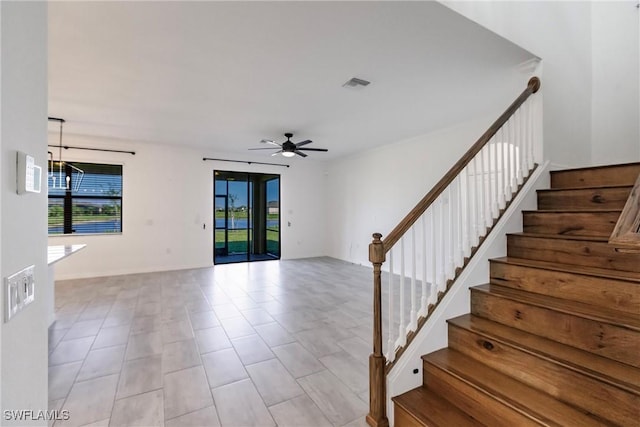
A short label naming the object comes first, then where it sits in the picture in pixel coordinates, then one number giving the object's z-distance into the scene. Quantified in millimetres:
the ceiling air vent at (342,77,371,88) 3146
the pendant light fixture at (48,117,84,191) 5058
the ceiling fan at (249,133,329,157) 4895
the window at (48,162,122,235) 5391
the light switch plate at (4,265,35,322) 791
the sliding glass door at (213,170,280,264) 7566
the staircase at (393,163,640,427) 1309
